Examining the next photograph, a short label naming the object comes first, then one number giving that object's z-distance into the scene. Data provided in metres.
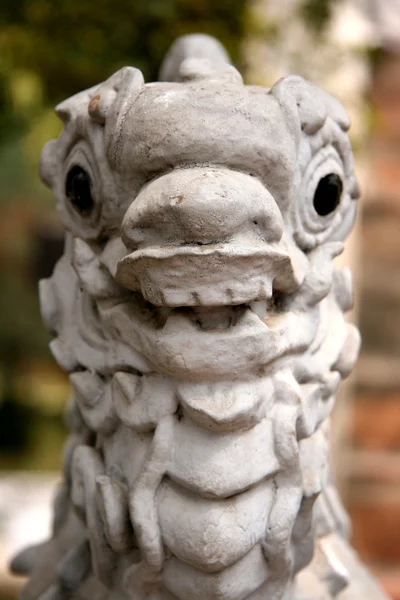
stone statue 0.65
